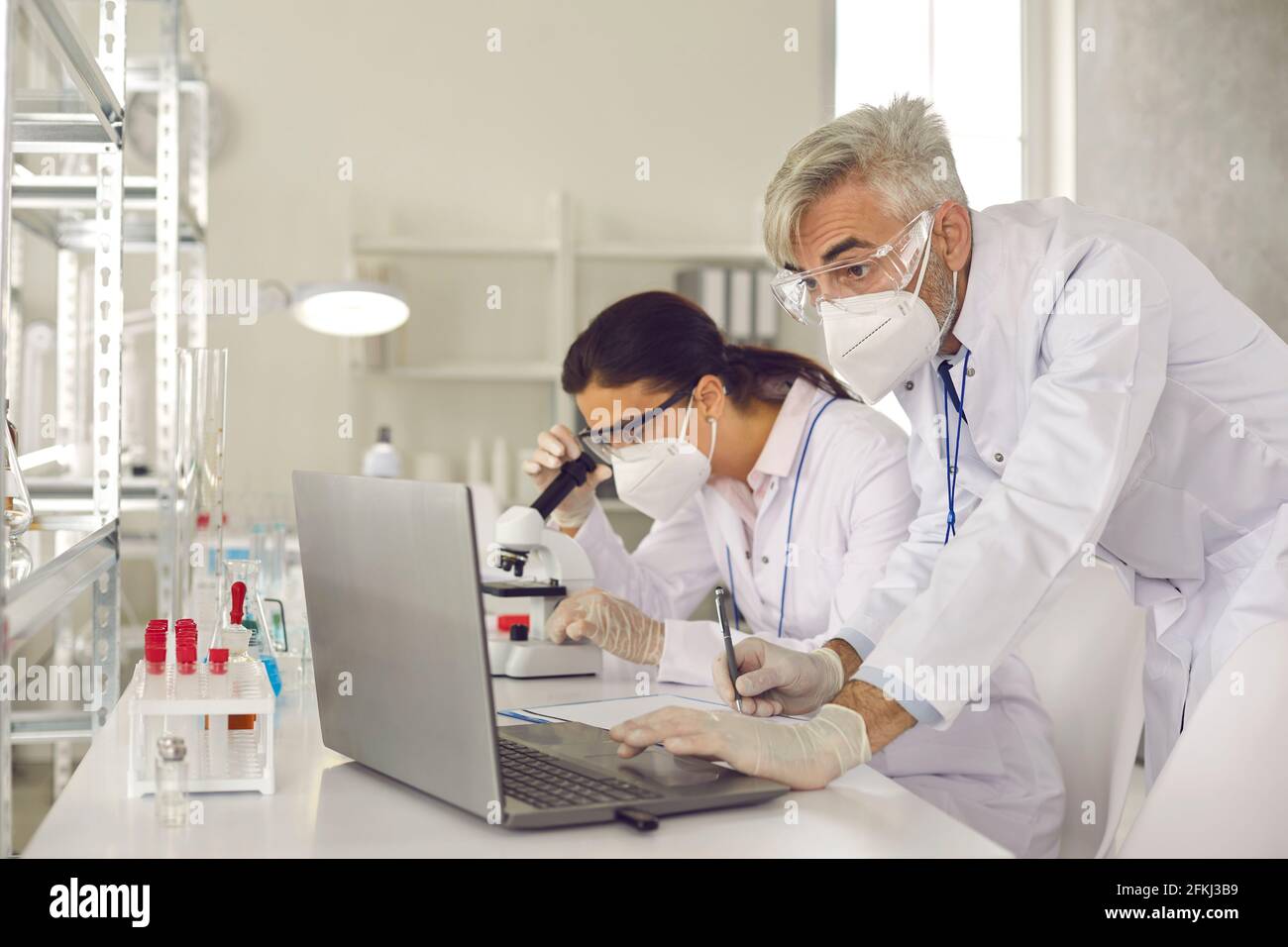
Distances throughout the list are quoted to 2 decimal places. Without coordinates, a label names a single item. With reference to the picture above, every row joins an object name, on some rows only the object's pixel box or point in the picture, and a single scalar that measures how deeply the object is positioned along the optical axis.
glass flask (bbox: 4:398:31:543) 1.26
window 4.73
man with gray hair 1.17
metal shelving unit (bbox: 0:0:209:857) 1.11
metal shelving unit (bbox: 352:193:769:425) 4.19
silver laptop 0.87
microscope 1.63
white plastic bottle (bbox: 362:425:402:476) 3.73
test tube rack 0.94
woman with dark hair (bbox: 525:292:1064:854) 1.75
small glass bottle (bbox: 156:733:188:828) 0.88
